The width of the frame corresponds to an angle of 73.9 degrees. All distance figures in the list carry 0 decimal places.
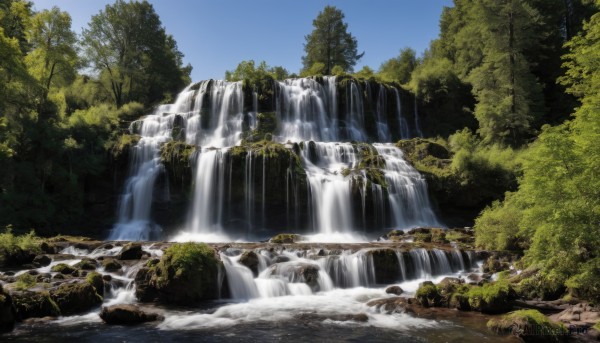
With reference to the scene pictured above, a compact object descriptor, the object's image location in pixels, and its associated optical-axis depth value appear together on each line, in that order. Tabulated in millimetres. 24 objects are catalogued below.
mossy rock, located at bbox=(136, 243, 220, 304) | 13734
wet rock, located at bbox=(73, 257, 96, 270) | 16025
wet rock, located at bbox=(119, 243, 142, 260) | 17422
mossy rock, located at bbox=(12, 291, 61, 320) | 11672
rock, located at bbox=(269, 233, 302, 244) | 22870
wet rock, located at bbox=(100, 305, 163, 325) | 11617
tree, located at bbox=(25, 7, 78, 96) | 31795
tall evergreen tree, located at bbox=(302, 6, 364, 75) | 59938
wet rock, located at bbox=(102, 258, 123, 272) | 15961
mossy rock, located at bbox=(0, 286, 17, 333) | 10688
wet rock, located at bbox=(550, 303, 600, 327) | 10770
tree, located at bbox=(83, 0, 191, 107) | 46469
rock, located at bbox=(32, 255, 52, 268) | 16938
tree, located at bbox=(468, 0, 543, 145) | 32688
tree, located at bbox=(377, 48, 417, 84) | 57406
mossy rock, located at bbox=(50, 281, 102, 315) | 12438
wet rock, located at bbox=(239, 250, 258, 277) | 16484
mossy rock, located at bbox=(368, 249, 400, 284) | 17234
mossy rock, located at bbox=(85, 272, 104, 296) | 13844
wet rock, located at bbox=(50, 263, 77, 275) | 15195
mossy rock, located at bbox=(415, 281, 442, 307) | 13500
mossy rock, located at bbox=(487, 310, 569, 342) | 10102
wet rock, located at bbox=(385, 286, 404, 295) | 15418
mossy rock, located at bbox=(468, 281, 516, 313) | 12570
